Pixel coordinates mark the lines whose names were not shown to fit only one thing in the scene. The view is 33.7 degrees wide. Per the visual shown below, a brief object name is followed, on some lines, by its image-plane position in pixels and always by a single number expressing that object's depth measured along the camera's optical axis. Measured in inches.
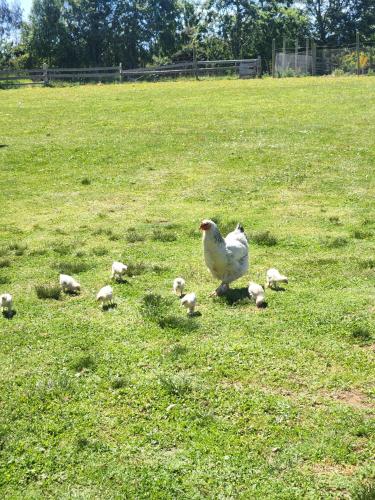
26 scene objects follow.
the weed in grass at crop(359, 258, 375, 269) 342.0
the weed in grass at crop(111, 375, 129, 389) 224.7
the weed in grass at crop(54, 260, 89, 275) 354.6
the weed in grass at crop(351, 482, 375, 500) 161.8
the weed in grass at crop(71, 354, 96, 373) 238.4
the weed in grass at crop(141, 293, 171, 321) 284.1
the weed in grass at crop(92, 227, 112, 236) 431.7
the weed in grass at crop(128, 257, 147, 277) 344.8
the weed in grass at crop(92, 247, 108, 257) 385.1
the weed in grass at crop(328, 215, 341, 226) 435.0
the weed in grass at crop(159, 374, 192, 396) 218.5
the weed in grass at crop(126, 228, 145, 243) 412.5
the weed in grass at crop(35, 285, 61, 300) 314.5
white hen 299.4
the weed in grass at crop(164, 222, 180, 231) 439.3
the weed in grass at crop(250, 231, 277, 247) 393.1
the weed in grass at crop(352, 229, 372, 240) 401.1
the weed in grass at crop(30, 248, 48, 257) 392.5
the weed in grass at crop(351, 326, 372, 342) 254.7
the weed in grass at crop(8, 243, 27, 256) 394.9
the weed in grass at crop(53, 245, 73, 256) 393.9
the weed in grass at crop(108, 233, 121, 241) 418.6
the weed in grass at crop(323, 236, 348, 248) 385.5
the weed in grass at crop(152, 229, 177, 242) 411.5
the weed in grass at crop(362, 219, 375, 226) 428.1
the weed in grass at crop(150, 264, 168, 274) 349.4
